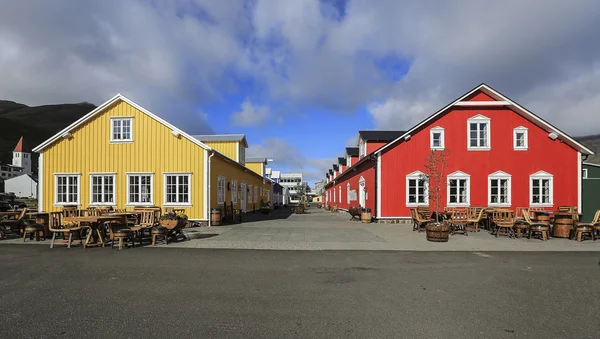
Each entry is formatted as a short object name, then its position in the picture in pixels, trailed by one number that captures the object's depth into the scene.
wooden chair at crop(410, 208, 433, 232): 15.06
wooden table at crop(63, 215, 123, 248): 10.12
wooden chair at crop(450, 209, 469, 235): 14.33
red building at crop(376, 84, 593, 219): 19.25
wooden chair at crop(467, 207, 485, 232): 15.14
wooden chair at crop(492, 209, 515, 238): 13.41
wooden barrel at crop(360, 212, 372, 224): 19.80
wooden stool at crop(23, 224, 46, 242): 11.69
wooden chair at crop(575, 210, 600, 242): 12.19
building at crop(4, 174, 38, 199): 89.31
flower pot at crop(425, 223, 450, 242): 11.77
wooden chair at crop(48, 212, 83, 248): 10.41
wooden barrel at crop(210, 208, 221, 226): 17.48
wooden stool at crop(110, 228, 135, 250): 10.18
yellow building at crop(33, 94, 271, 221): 17.66
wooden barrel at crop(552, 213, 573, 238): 13.04
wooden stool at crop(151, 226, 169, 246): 10.88
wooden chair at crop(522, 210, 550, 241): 12.51
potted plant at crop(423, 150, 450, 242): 18.41
